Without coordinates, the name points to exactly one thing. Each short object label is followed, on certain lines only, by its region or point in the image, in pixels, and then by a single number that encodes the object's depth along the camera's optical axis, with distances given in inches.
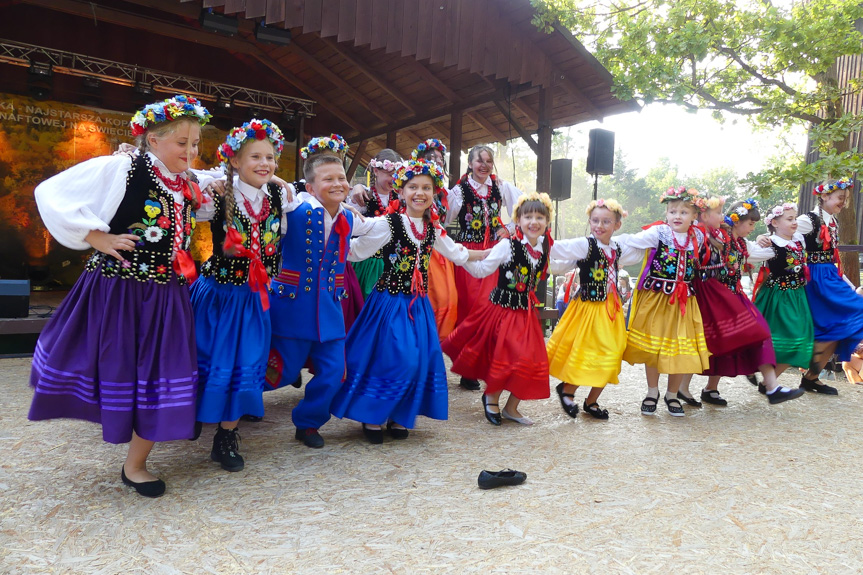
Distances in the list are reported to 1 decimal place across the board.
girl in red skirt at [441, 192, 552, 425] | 150.1
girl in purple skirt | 95.7
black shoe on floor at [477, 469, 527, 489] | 109.3
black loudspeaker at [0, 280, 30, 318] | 231.1
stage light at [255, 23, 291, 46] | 277.6
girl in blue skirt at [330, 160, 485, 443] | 132.6
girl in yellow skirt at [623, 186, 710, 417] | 165.5
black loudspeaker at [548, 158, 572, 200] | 349.4
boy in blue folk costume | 126.2
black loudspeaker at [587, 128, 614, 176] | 349.4
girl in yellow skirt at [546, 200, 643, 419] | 157.5
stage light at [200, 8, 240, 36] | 268.5
